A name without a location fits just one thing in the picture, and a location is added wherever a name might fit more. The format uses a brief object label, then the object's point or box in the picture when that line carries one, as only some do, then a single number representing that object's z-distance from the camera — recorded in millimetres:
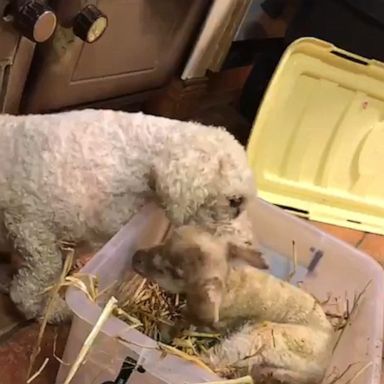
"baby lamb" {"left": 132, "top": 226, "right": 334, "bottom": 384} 1284
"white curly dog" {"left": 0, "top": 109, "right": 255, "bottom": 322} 1354
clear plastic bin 1240
